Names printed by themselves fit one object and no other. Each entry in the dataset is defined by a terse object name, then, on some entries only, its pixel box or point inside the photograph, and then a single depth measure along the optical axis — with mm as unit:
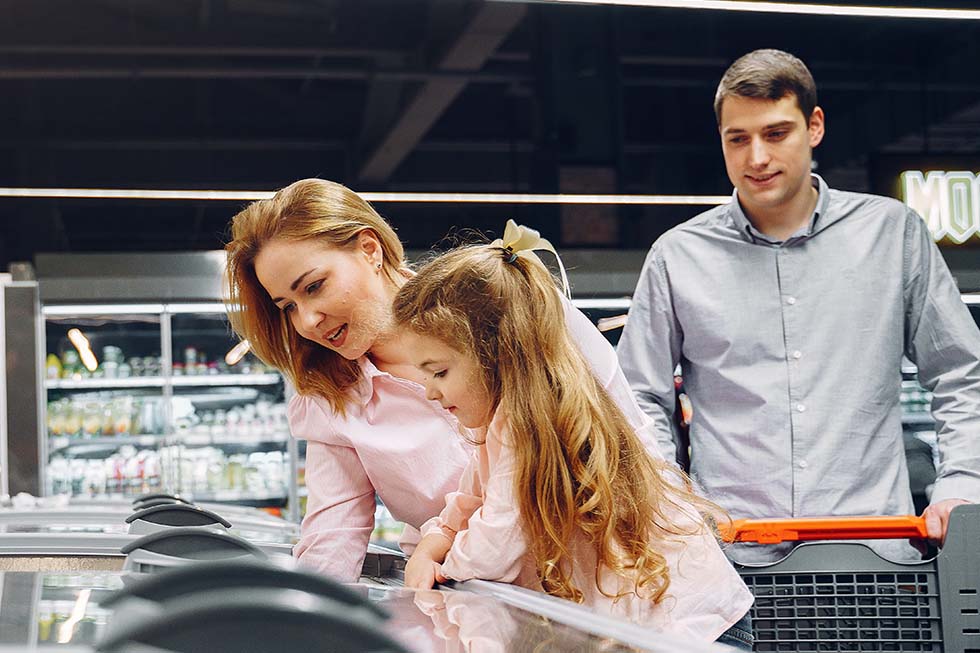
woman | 1849
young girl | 1470
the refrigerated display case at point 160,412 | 6969
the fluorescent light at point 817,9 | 3395
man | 2129
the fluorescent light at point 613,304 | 7057
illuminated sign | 6797
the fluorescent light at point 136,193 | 7176
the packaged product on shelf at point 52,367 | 6918
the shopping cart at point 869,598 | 1760
